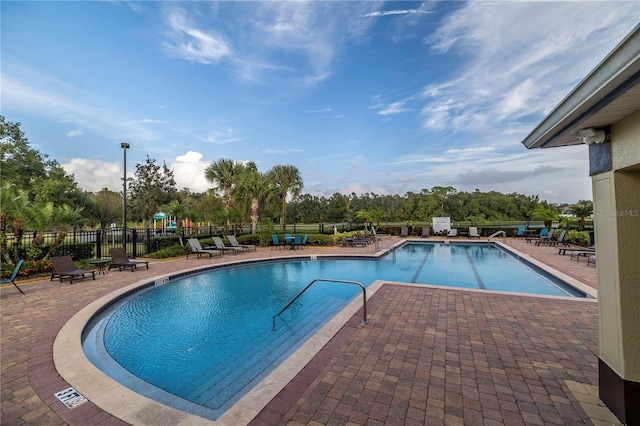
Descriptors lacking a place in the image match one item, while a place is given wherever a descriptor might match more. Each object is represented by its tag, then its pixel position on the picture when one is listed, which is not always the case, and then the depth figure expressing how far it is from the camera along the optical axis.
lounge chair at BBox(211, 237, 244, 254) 14.53
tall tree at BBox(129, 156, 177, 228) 26.47
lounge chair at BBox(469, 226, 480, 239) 21.31
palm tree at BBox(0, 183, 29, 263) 8.84
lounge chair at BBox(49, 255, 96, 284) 8.36
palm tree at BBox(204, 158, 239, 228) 20.98
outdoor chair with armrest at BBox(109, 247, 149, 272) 10.18
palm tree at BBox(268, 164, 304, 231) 25.03
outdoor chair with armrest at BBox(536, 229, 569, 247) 14.96
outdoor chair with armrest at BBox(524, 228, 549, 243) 16.92
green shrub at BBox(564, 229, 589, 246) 14.48
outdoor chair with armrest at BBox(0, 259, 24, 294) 6.75
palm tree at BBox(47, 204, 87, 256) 10.00
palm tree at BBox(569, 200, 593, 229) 16.67
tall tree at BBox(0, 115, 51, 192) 21.11
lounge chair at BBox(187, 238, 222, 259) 13.61
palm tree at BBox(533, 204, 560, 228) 19.02
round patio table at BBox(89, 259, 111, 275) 9.70
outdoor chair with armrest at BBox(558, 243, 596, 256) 11.72
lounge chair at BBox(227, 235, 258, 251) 16.02
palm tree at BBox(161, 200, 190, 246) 15.08
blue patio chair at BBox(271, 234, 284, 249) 17.27
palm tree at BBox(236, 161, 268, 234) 19.84
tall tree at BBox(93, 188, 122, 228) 29.61
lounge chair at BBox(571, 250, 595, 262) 10.71
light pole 12.37
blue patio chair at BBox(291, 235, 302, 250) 16.64
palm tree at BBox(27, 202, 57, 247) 9.40
